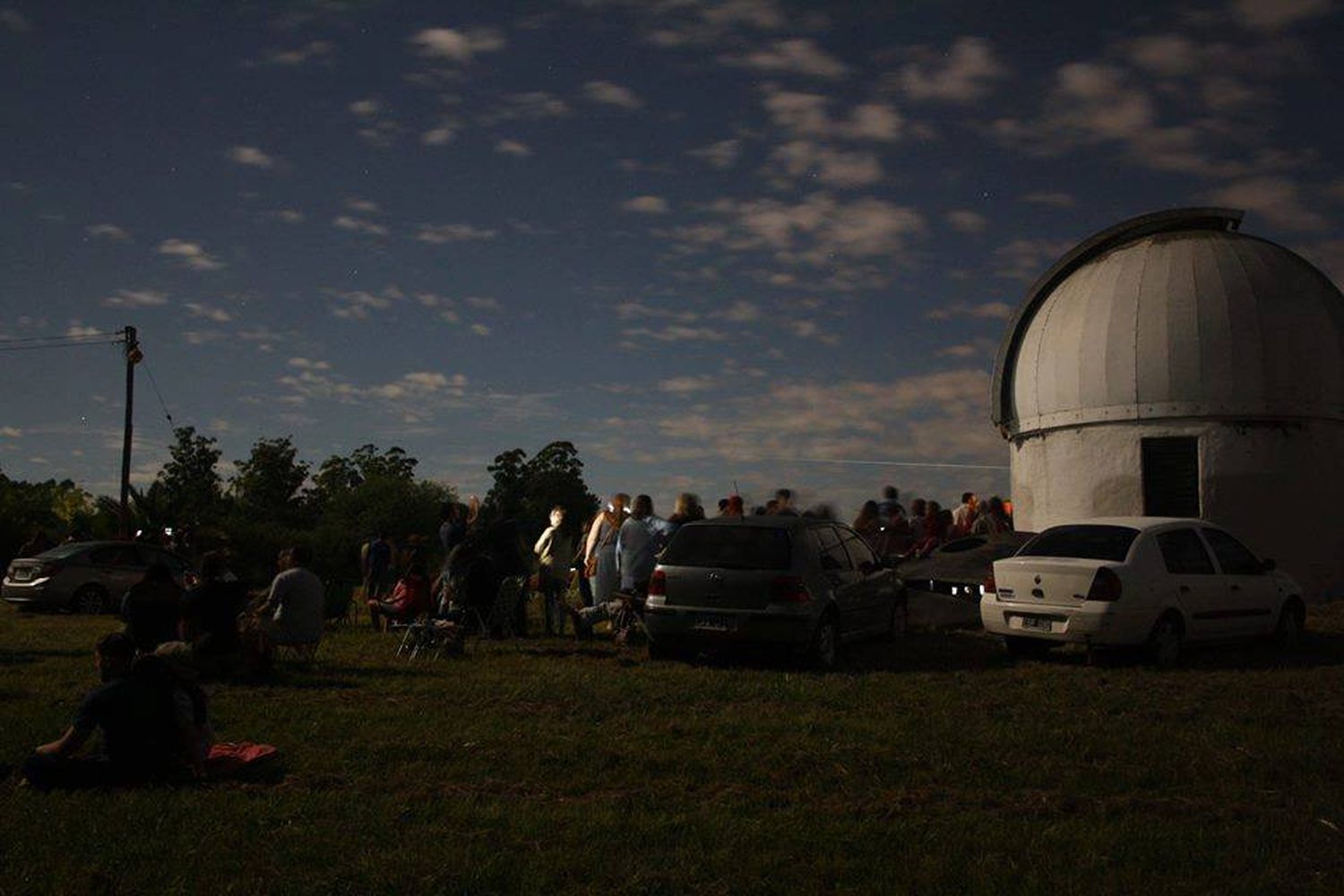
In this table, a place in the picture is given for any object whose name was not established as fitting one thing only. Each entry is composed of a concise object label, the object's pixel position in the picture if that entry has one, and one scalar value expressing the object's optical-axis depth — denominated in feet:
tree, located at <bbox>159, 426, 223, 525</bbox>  216.45
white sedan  41.63
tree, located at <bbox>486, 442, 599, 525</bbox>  267.80
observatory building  66.85
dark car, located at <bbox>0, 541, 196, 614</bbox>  71.15
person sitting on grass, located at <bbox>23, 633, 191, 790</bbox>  22.97
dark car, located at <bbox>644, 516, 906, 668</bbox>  41.01
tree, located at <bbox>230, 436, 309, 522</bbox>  246.06
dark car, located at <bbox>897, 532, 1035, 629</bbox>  55.06
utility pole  118.11
